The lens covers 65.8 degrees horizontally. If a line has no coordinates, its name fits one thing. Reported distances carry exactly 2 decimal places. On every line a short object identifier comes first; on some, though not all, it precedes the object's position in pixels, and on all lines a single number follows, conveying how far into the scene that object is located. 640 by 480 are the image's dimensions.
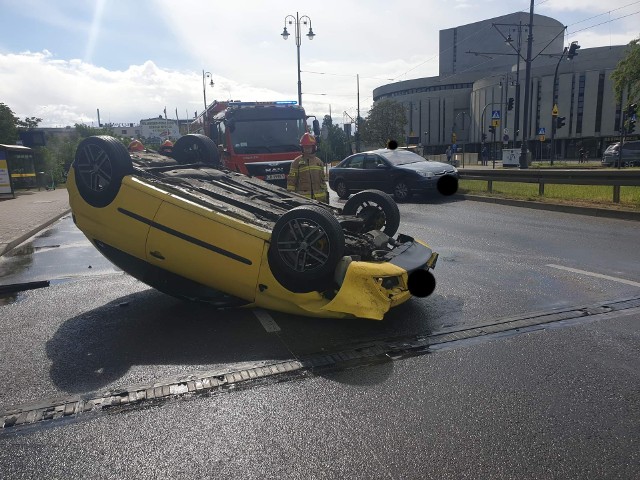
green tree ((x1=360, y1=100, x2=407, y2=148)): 58.94
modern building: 56.25
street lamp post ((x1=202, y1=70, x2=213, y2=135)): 18.18
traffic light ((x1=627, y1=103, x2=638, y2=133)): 25.00
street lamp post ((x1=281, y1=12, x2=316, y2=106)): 29.60
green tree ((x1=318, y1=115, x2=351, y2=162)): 68.69
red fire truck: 13.94
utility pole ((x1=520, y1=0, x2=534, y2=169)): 25.46
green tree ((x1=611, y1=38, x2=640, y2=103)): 27.83
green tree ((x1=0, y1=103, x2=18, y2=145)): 35.66
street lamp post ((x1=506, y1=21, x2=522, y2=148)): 31.41
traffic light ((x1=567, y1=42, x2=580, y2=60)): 24.40
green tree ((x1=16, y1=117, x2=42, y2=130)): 47.63
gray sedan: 15.14
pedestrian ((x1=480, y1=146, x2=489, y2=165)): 39.31
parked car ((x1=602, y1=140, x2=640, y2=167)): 31.31
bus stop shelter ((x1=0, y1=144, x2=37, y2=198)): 20.77
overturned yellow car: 4.23
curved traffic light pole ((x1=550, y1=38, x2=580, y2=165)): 24.44
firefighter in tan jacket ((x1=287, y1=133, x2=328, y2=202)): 8.62
